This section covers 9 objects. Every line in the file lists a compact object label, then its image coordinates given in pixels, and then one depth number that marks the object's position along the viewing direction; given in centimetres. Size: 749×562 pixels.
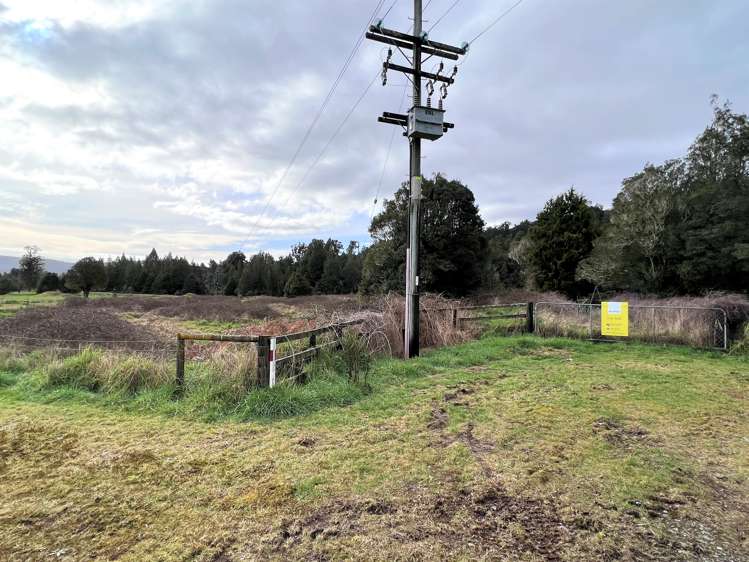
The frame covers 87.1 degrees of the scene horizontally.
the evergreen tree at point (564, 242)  2488
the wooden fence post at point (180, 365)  574
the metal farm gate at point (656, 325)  1034
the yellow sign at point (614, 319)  1081
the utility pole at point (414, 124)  909
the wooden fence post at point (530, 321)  1259
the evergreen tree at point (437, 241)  2464
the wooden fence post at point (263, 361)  548
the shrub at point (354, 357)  664
